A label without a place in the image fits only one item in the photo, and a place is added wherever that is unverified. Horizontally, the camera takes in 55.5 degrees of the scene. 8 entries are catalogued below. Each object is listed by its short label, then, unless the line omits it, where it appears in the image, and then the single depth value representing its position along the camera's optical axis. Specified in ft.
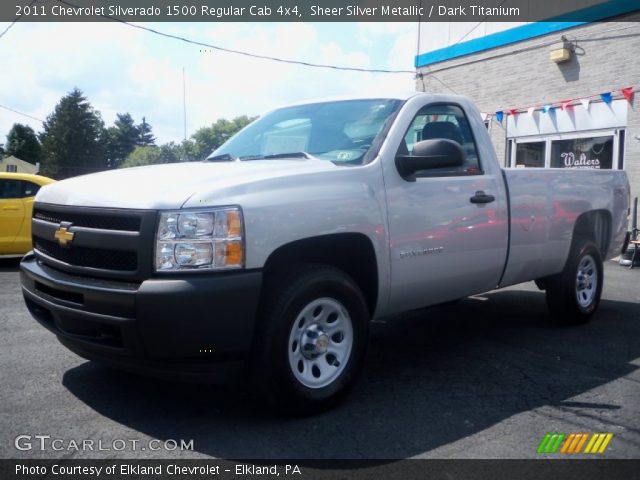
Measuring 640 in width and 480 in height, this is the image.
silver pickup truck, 10.11
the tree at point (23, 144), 258.78
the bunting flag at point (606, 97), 41.39
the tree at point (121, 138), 358.64
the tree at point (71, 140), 253.65
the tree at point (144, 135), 385.50
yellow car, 30.76
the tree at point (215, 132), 342.81
